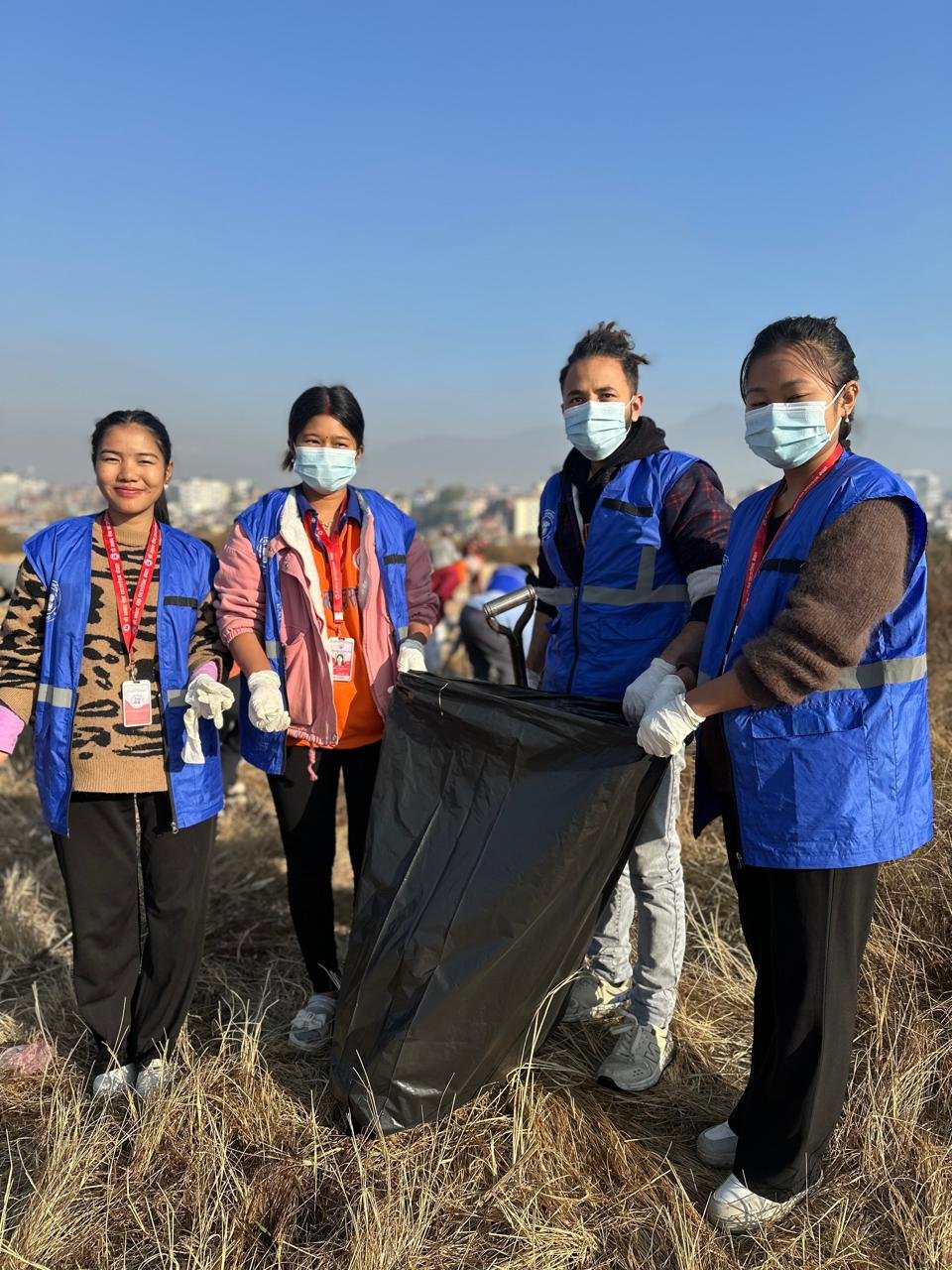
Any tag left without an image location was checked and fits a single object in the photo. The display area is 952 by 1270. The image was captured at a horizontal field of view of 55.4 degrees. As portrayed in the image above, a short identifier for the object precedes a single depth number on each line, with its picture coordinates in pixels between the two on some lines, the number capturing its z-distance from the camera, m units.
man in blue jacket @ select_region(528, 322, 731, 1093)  2.25
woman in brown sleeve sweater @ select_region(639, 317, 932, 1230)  1.66
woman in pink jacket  2.44
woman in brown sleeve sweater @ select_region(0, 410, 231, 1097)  2.28
